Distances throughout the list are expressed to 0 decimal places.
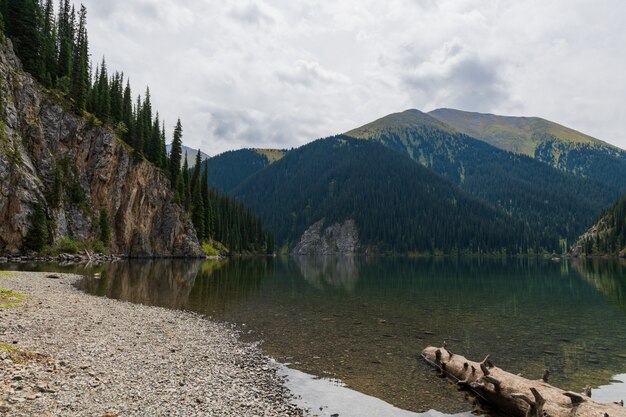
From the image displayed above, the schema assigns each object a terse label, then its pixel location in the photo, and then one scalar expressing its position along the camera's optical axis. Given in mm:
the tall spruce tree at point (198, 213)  119750
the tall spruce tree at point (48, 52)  83375
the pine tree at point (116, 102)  103688
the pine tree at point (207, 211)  125875
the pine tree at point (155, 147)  111188
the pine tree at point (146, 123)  109688
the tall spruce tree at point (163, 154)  115494
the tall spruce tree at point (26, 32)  79688
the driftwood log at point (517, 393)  11273
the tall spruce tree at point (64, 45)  87812
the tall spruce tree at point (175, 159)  116500
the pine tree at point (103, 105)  93188
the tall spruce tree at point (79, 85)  84688
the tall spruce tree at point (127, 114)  103500
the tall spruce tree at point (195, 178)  124125
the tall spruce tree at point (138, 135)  102456
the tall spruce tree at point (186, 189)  119119
